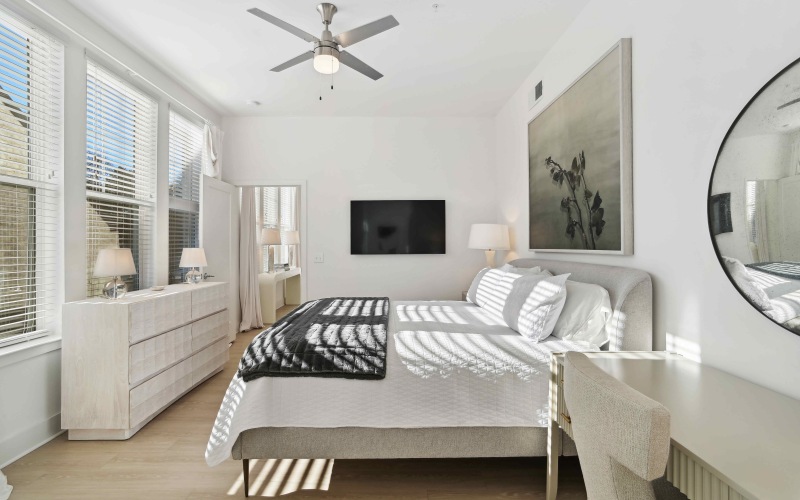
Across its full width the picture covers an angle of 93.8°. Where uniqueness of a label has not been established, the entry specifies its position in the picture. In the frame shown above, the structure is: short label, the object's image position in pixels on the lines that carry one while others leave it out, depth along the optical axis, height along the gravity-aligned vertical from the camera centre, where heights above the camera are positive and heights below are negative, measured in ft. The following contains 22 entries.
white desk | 2.68 -1.61
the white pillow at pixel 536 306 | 6.95 -1.09
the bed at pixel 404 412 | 6.03 -2.61
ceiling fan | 7.21 +4.39
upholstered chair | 2.31 -1.23
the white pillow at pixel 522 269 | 9.69 -0.52
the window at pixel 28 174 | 7.30 +1.59
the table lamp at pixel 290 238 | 21.94 +0.76
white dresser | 7.87 -2.47
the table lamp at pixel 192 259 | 11.34 -0.24
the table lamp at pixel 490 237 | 13.46 +0.47
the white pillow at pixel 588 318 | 6.82 -1.25
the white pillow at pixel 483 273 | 9.75 -0.66
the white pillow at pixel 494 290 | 9.00 -1.04
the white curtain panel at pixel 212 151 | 14.28 +3.89
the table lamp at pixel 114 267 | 8.14 -0.35
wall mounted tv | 15.90 +1.25
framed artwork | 7.28 +2.00
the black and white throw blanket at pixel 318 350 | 6.13 -1.72
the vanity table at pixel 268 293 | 18.60 -2.10
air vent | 11.28 +4.79
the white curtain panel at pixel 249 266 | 16.87 -0.68
